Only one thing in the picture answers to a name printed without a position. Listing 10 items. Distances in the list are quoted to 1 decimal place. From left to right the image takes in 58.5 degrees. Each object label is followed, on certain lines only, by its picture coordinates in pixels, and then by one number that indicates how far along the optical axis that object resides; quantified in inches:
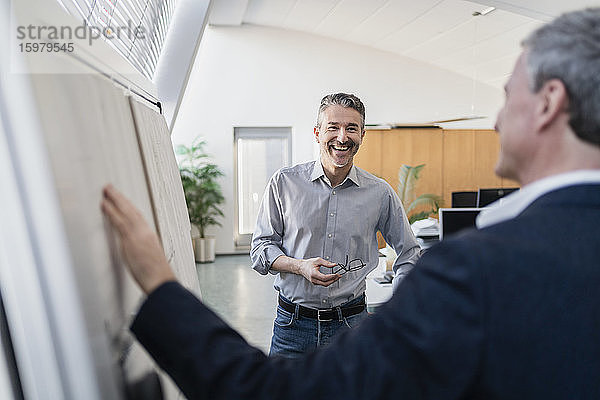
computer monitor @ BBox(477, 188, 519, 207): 229.1
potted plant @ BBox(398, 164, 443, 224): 296.4
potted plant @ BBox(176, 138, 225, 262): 371.2
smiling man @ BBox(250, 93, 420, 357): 89.9
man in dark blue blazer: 25.8
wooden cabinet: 350.3
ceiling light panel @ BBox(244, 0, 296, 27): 333.7
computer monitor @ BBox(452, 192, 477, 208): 275.8
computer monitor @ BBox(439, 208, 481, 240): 158.1
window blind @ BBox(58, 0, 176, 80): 55.8
